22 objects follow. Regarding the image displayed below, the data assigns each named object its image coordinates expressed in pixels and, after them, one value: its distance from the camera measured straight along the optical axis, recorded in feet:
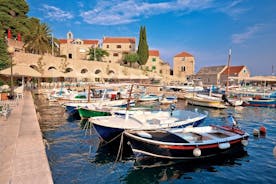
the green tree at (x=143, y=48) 214.07
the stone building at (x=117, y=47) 229.25
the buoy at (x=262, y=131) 45.37
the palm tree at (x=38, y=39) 138.00
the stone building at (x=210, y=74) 214.24
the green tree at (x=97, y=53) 197.47
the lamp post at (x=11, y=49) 51.90
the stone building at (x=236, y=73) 205.38
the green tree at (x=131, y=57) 210.59
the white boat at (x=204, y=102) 84.14
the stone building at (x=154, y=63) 238.68
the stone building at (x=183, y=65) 244.83
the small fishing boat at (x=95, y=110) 47.05
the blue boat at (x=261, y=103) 93.35
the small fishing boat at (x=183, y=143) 26.63
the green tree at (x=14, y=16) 133.69
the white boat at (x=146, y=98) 95.49
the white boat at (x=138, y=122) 31.55
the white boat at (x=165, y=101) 91.37
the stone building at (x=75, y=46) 203.88
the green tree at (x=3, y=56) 76.48
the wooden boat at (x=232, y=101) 92.73
